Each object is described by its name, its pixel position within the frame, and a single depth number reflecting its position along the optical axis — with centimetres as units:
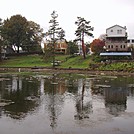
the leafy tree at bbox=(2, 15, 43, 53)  6325
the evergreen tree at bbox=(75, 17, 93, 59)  5627
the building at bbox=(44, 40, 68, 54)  7887
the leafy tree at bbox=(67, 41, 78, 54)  7339
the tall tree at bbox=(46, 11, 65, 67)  5539
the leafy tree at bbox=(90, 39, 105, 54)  6224
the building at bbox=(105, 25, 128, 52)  5831
